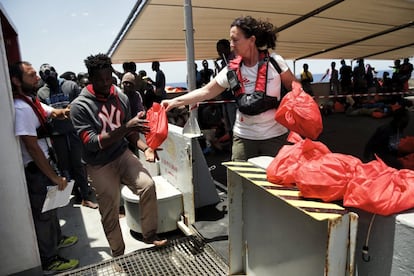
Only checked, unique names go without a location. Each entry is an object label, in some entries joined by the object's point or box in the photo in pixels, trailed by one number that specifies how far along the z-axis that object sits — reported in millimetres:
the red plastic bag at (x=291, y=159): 1638
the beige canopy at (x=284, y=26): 5508
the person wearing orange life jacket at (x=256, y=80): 2375
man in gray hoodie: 2484
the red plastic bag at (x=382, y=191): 1170
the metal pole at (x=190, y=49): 3279
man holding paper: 2619
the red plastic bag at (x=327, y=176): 1361
